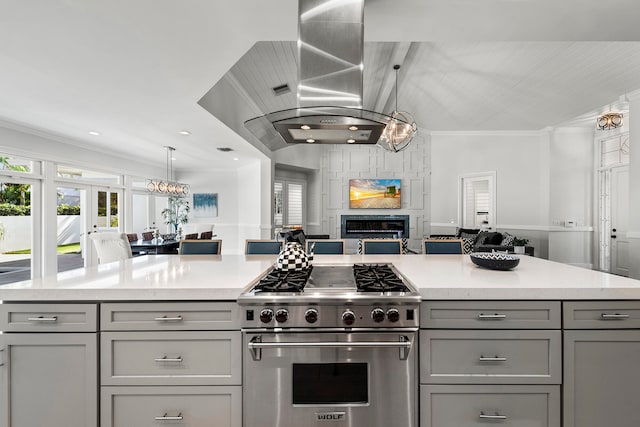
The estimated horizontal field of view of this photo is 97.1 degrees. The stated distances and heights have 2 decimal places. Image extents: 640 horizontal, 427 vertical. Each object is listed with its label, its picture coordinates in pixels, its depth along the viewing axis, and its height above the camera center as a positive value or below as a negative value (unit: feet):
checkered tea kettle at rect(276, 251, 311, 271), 5.67 -1.01
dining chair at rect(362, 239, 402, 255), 8.62 -1.08
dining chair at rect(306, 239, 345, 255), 8.67 -1.10
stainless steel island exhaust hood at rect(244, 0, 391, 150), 5.10 +2.71
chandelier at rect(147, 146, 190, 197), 16.81 +1.49
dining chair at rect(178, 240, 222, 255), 8.54 -1.11
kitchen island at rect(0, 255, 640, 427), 4.37 -2.24
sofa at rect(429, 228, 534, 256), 14.57 -1.85
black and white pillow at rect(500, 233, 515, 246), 19.48 -1.93
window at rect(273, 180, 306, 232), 23.38 +0.72
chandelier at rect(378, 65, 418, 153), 13.24 +3.80
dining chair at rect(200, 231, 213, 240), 17.56 -1.56
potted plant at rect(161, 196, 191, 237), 24.49 -0.20
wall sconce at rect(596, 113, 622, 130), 13.98 +4.59
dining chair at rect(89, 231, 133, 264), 12.23 -1.58
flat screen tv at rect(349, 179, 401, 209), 24.50 +1.59
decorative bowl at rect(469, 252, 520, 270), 5.75 -1.01
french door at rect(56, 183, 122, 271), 15.74 -0.34
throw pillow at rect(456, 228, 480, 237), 20.97 -1.52
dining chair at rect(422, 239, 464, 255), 8.55 -1.06
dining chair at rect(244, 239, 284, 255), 8.51 -1.09
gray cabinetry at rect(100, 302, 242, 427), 4.38 -2.41
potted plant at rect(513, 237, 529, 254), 19.11 -2.06
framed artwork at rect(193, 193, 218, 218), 25.59 +0.61
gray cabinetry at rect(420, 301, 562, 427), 4.43 -2.39
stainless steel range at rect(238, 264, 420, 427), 4.25 -2.26
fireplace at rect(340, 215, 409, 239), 24.45 -1.29
